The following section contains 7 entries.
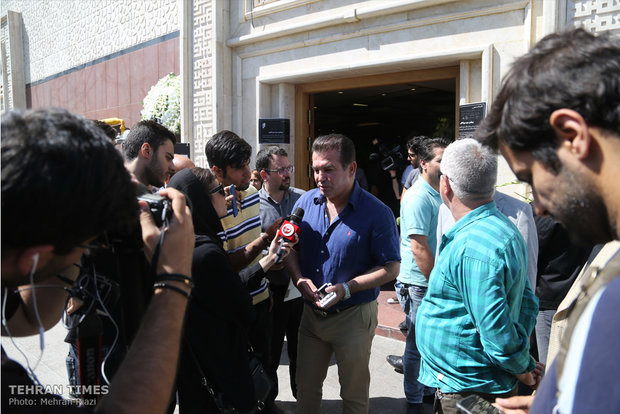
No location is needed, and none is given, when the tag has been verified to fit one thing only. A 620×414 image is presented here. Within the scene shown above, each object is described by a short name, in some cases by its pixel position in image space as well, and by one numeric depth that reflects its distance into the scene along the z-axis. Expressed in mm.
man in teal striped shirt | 1796
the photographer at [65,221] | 807
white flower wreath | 7195
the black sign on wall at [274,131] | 6574
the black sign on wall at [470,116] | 4680
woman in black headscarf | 1929
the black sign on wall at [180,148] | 5862
